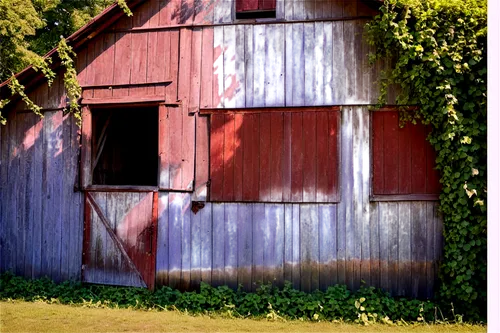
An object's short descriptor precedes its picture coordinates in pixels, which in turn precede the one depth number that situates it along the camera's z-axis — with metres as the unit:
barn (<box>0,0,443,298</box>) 8.41
